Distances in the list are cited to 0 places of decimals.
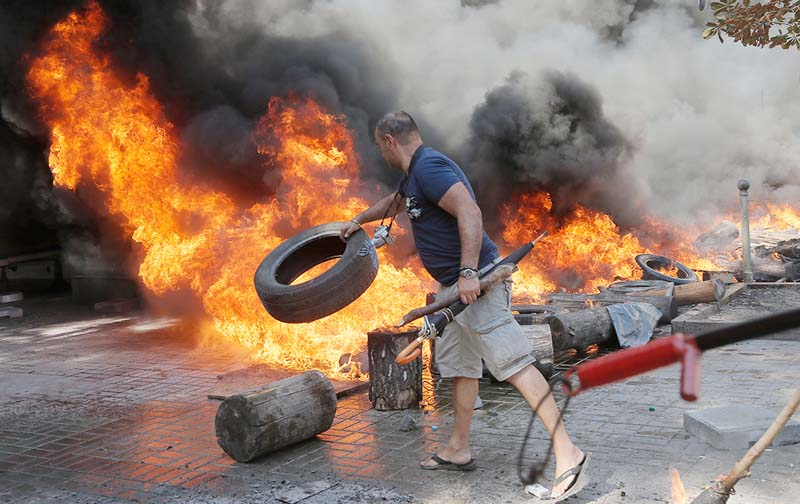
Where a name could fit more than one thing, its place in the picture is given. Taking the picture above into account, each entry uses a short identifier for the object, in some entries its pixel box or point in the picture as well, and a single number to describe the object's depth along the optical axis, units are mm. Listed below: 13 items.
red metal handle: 1554
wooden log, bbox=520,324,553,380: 6965
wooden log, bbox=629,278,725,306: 10180
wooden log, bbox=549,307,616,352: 7961
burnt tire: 11703
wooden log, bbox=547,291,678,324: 9438
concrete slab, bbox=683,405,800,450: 4676
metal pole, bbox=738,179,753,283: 10969
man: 4316
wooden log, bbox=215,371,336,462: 4906
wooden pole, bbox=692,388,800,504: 2666
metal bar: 1543
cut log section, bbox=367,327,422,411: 6070
